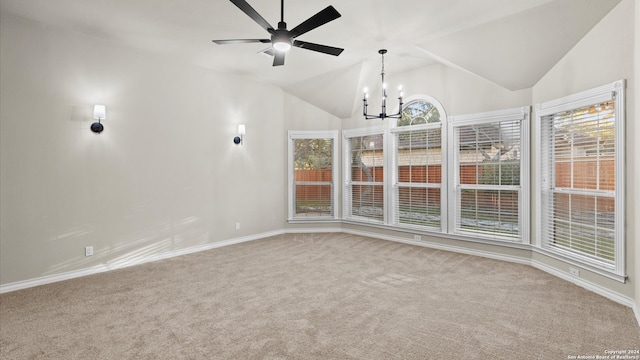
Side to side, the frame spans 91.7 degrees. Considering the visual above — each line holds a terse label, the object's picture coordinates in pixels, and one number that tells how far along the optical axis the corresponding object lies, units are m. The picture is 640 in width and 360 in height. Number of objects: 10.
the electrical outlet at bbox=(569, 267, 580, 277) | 3.55
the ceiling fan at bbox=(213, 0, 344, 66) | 2.40
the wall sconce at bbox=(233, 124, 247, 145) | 5.61
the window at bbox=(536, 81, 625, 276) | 3.14
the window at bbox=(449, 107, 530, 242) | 4.40
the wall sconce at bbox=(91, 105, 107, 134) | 3.93
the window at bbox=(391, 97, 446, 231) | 5.25
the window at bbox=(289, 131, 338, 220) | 6.50
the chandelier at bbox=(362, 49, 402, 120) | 4.31
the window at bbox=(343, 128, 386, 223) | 6.04
